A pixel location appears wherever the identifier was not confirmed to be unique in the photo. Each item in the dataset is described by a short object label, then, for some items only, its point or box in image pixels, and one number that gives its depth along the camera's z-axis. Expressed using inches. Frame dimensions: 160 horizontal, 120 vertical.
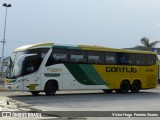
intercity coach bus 921.5
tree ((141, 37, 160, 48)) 2661.4
